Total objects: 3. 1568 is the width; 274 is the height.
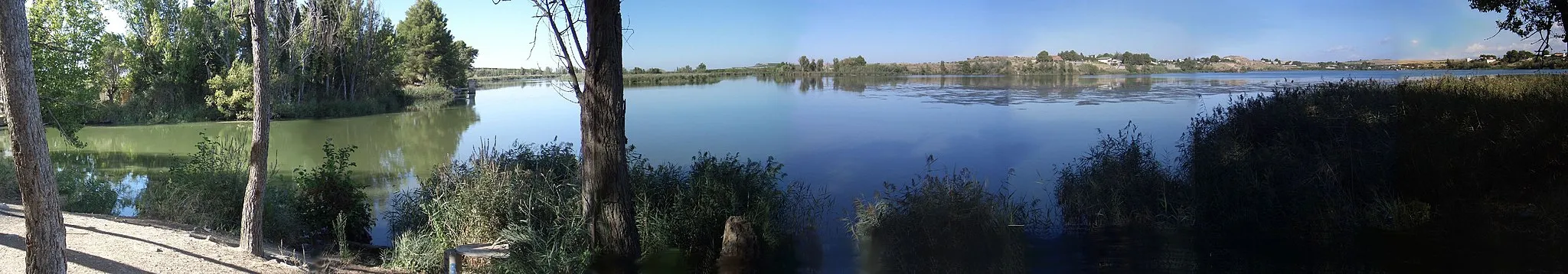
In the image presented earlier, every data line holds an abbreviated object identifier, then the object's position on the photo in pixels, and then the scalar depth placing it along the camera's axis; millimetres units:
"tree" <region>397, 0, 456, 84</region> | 37688
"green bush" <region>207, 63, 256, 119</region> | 24500
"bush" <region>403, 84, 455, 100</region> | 34938
